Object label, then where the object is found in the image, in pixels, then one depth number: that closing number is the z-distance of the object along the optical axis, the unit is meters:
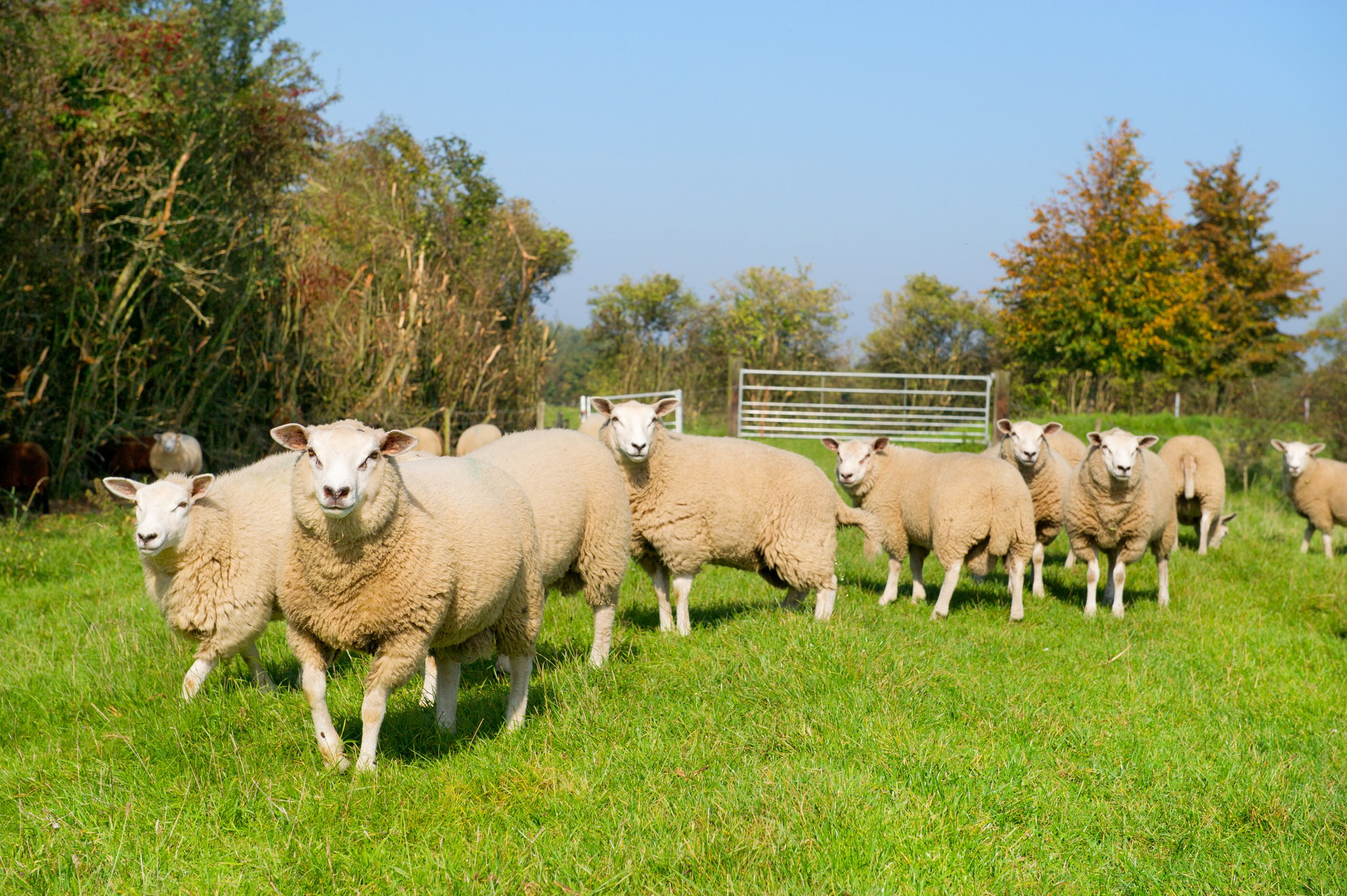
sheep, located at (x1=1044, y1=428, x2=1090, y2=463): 10.82
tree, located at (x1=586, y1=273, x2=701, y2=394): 36.56
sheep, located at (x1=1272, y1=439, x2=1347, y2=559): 11.79
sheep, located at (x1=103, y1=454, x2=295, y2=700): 5.02
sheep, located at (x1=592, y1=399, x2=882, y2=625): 6.62
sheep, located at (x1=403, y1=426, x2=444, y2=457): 12.73
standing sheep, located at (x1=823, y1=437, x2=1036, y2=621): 7.51
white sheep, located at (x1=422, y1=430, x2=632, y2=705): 5.20
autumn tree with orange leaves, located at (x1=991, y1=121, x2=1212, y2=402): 24.05
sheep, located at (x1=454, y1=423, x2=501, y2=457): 13.22
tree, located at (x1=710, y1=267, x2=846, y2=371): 30.00
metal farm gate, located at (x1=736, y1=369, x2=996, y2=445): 20.05
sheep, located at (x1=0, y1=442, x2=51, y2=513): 10.18
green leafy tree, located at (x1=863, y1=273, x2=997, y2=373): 33.06
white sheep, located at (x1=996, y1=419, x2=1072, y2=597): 8.56
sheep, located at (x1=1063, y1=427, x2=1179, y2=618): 7.89
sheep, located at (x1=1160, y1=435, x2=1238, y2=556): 10.88
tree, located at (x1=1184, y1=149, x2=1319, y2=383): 30.39
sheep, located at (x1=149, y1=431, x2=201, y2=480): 11.41
